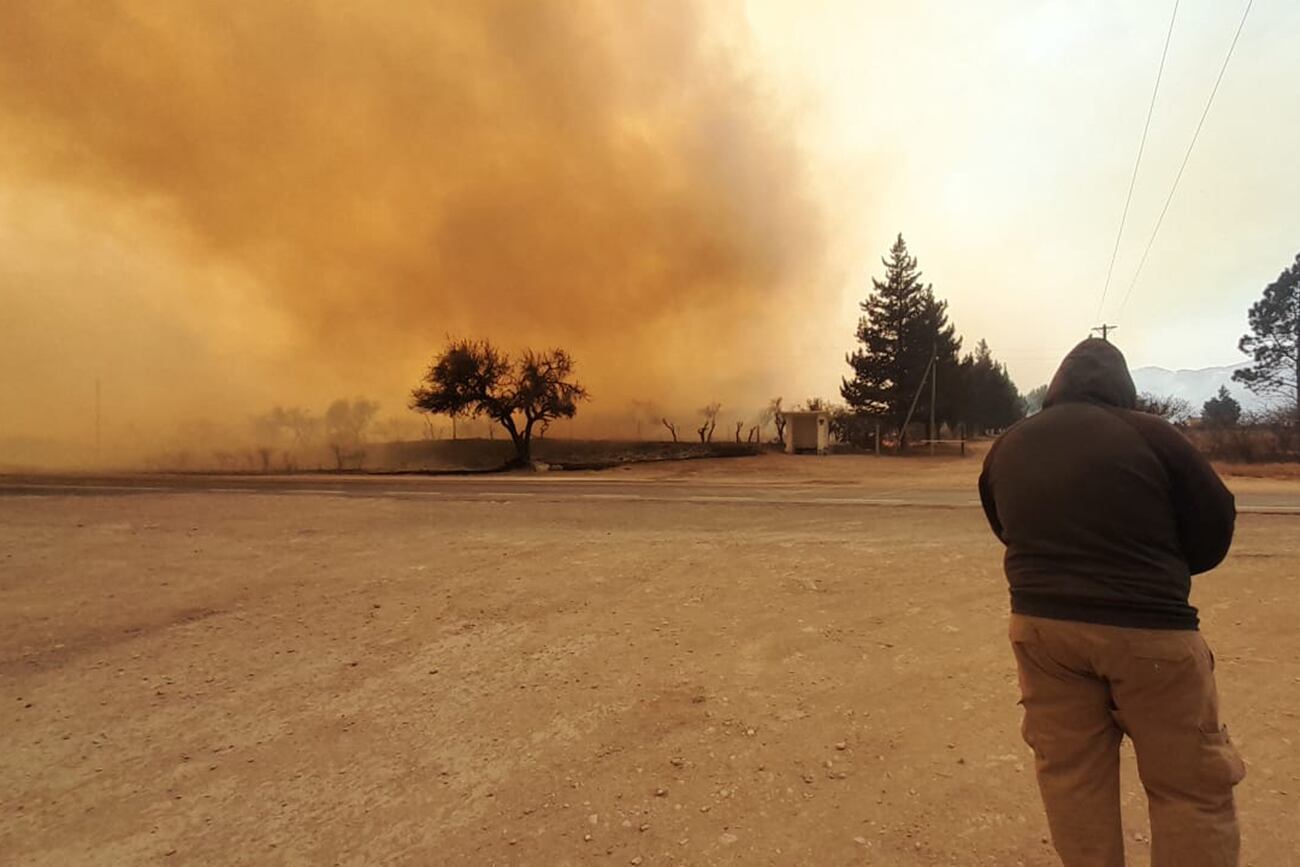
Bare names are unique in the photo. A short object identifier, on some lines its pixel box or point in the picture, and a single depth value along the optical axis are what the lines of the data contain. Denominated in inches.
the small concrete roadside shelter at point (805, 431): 1550.2
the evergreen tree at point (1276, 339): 1425.9
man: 69.7
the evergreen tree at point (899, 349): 1595.7
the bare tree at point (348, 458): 1613.7
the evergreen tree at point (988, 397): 2144.9
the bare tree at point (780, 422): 1689.2
